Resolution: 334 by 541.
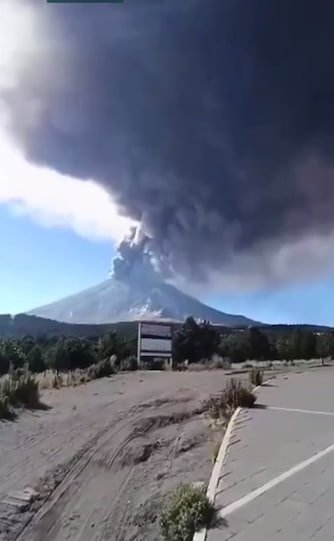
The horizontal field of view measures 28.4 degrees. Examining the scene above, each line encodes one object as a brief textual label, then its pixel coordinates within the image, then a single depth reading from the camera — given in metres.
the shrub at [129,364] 23.19
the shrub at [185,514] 5.10
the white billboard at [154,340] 24.45
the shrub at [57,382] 17.55
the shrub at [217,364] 25.22
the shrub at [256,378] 15.78
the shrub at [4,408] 11.89
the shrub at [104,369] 20.58
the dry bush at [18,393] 12.48
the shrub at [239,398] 11.22
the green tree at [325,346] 34.72
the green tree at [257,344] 40.75
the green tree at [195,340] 37.75
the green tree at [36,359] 29.96
